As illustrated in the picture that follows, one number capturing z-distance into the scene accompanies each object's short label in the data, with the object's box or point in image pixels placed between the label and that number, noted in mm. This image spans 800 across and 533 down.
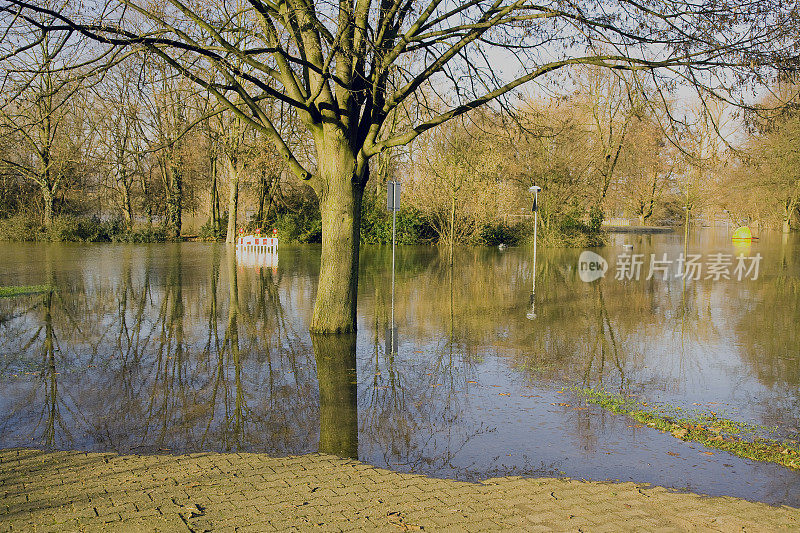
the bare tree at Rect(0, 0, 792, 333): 9344
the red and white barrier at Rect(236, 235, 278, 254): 32469
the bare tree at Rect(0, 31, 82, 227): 36938
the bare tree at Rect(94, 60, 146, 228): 41334
